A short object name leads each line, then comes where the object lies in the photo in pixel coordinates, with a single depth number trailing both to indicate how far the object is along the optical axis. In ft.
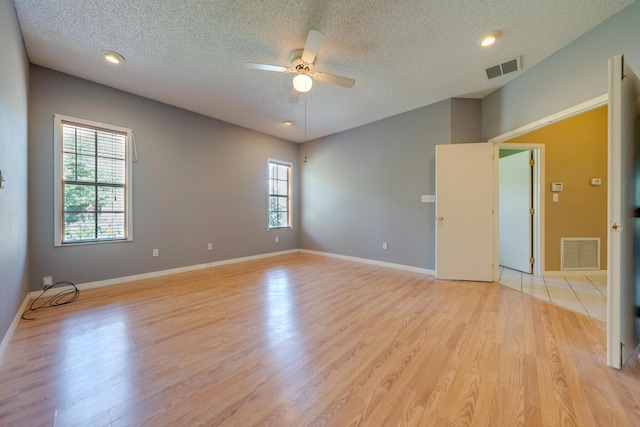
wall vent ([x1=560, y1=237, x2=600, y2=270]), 12.91
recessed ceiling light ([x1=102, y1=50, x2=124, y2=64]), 8.80
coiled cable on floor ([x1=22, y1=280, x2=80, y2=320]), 8.95
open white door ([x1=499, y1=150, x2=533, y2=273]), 13.37
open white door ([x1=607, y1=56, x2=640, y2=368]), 5.23
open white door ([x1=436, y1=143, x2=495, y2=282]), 11.93
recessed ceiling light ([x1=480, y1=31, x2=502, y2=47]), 7.77
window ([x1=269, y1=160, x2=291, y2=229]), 18.93
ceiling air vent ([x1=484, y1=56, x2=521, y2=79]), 9.37
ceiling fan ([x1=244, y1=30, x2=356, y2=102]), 8.08
